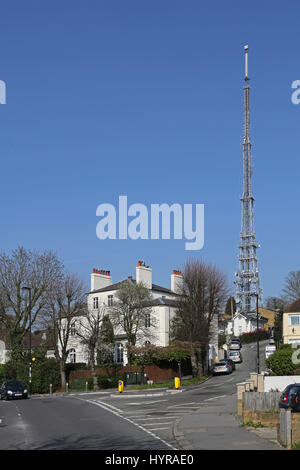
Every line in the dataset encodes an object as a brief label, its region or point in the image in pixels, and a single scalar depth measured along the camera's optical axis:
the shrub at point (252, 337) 107.12
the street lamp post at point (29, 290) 58.70
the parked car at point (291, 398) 21.23
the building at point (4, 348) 62.22
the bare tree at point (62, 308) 58.44
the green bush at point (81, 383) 56.00
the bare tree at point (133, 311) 65.44
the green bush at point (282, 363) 35.88
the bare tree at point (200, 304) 59.25
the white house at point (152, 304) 69.06
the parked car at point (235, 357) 72.50
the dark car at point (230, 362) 61.78
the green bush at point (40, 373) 56.69
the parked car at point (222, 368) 60.38
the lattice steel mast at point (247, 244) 130.12
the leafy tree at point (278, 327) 80.74
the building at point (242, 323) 122.19
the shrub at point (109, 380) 56.03
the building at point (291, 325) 66.62
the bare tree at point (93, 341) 54.44
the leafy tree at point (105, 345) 62.12
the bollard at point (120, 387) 46.01
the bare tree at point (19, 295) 59.59
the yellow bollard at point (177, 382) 45.41
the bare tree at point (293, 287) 103.50
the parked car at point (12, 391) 44.81
